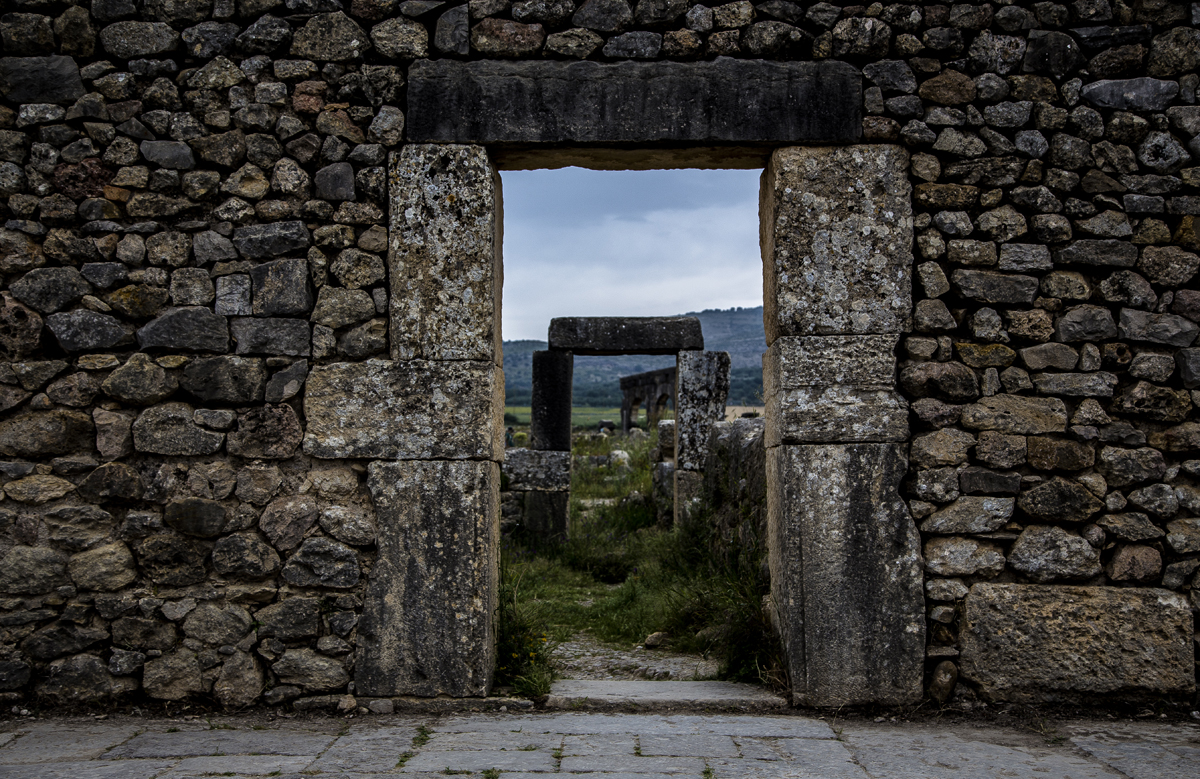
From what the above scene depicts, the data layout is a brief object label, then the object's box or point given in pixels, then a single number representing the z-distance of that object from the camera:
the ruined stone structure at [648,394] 18.31
